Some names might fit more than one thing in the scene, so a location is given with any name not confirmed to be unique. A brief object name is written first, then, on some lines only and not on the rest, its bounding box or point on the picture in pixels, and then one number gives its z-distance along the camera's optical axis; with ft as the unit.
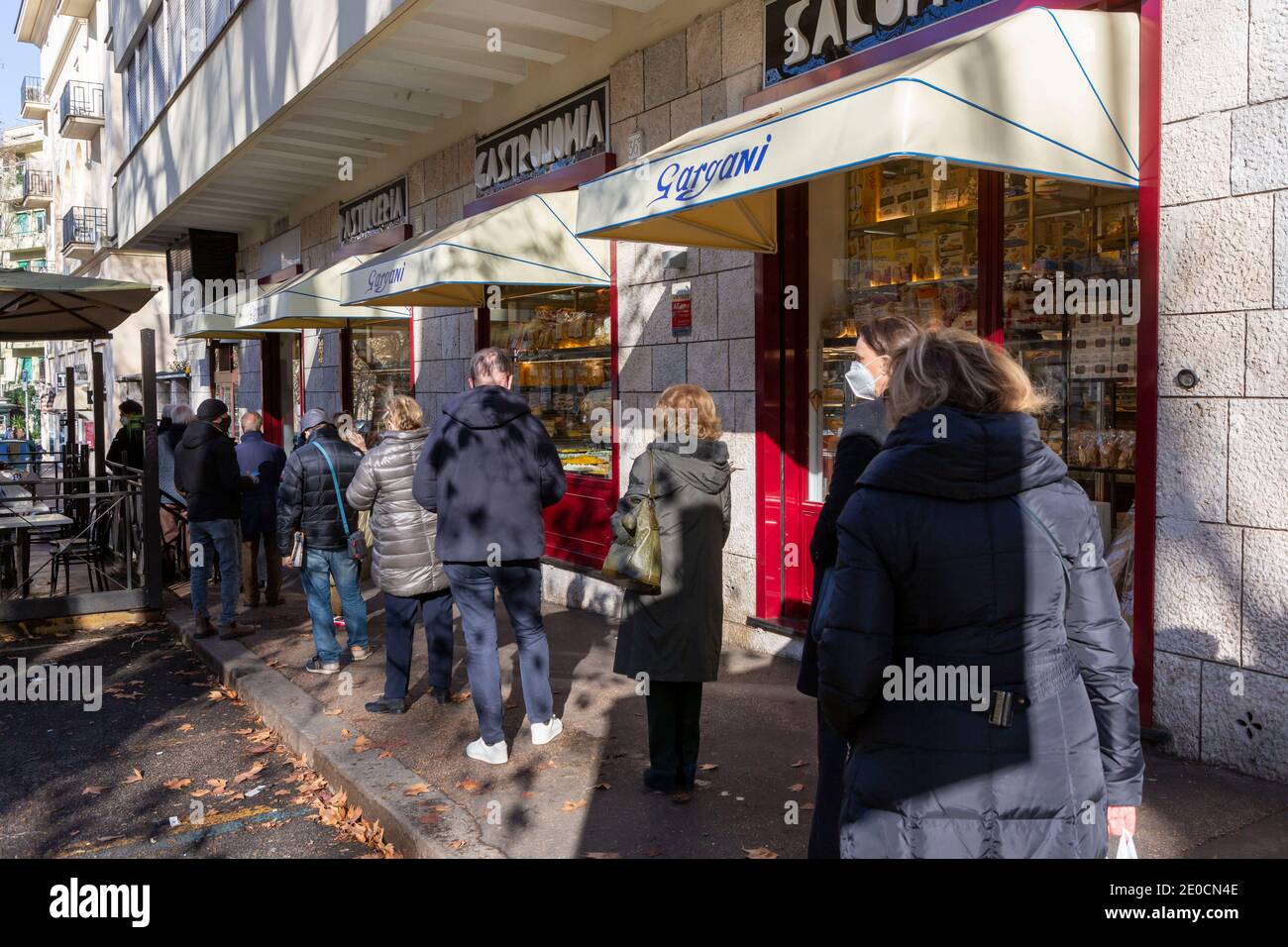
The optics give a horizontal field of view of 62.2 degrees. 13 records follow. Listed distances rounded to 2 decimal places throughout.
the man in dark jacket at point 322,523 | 22.41
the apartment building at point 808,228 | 14.67
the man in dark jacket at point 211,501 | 26.53
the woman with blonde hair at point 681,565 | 14.51
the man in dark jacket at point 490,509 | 16.71
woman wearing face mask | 10.06
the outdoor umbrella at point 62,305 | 29.17
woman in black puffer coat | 7.20
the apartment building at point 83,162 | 92.89
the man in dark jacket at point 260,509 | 30.37
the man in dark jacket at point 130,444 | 39.63
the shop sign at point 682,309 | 25.73
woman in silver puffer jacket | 19.36
